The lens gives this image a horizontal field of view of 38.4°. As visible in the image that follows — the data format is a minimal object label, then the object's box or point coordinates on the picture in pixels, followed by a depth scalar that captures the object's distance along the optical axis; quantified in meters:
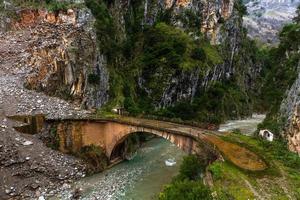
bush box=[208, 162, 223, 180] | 29.45
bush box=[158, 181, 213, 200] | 26.30
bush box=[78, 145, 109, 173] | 44.00
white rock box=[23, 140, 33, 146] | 40.25
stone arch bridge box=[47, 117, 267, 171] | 39.33
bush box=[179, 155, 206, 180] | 34.81
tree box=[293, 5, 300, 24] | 92.32
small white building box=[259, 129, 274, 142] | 39.87
